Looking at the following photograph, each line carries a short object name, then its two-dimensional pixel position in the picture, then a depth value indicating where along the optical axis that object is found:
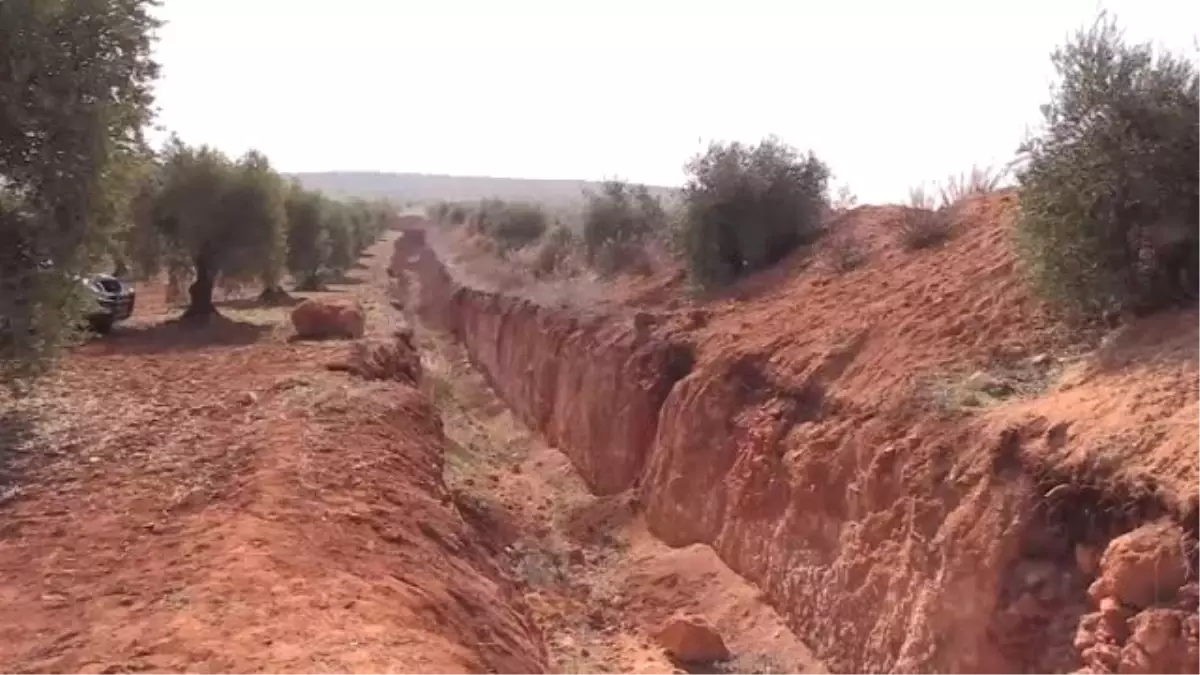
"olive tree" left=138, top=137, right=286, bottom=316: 22.34
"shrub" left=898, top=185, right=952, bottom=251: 16.08
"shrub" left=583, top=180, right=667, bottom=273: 33.12
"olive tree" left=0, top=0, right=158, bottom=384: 10.56
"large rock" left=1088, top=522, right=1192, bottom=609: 6.79
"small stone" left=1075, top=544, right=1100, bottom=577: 7.56
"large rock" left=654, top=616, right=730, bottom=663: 10.64
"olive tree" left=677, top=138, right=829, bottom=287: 21.12
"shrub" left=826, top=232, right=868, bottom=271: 17.53
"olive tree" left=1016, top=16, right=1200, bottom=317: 9.91
